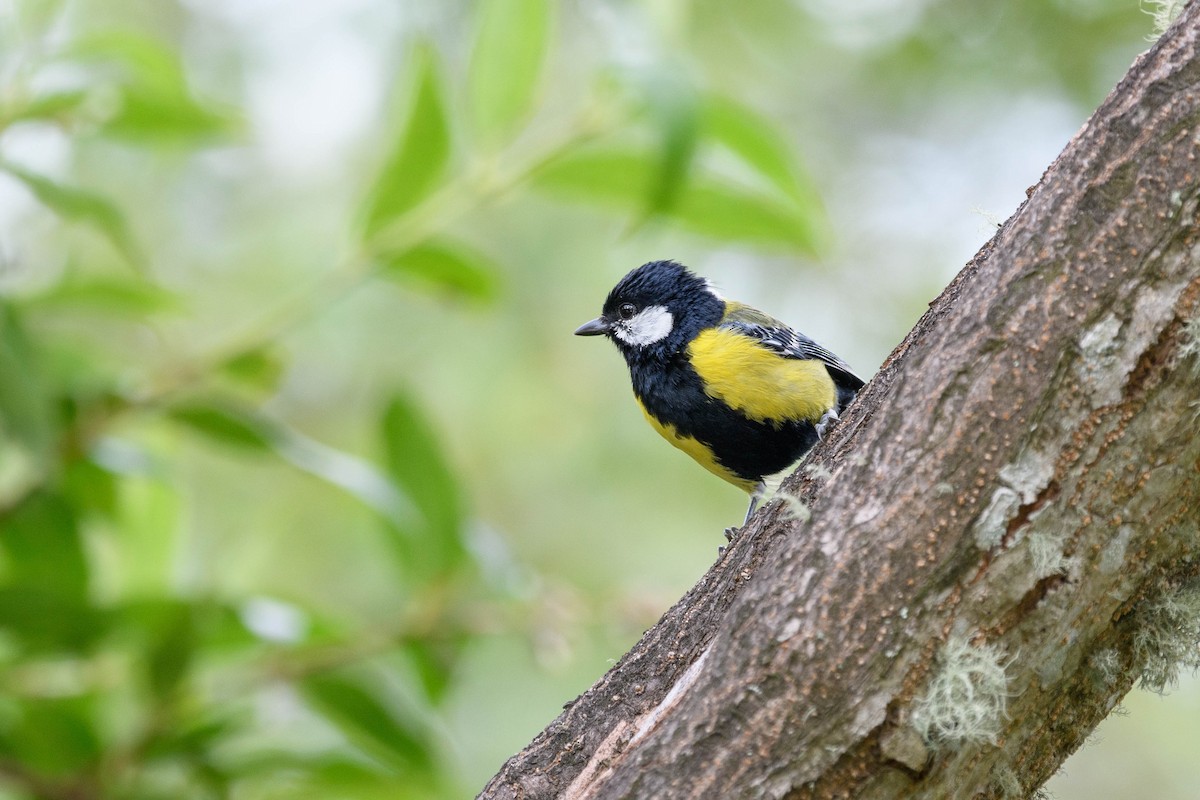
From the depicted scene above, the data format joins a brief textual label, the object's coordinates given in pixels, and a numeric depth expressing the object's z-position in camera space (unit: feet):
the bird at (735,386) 22.29
